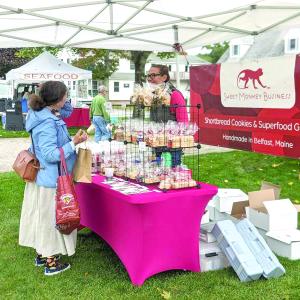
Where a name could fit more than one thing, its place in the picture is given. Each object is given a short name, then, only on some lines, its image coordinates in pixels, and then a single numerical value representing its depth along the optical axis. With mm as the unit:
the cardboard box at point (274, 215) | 3829
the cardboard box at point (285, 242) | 3617
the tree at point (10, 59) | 30047
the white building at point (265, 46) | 26438
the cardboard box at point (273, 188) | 4393
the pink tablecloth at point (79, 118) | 14865
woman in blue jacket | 3161
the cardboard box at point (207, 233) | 3597
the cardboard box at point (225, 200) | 4292
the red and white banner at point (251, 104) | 5167
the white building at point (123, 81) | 43193
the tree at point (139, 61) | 19187
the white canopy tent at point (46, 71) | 12841
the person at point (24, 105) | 14247
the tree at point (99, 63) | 26582
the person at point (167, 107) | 3384
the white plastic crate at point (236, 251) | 3204
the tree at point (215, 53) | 61675
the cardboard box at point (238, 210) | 4273
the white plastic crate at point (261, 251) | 3256
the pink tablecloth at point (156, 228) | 3006
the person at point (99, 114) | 9524
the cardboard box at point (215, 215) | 4326
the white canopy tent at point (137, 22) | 4332
